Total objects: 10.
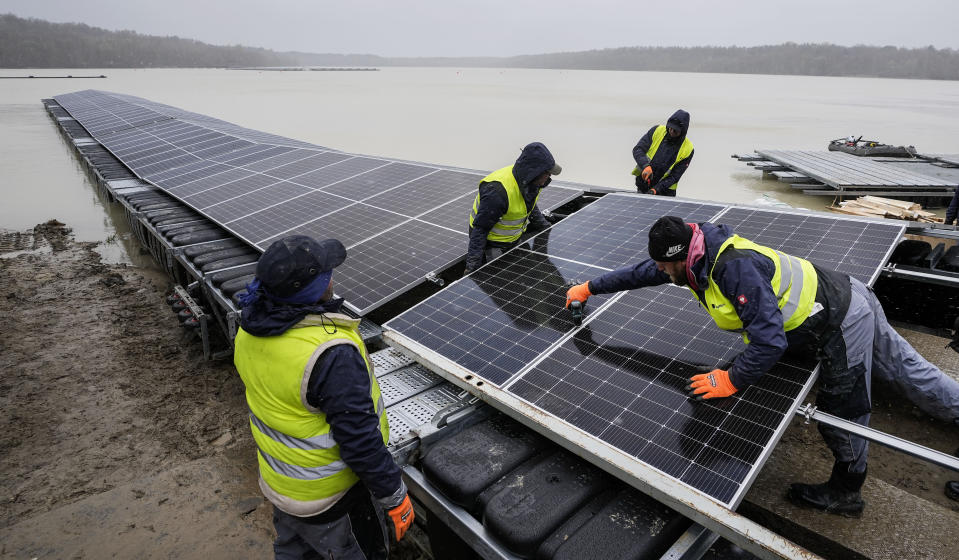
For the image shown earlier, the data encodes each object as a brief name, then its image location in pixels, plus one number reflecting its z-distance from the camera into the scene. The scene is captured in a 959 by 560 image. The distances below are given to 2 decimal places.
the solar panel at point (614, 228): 5.32
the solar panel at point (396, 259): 5.66
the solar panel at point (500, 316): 4.12
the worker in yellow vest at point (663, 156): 7.43
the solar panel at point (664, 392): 2.91
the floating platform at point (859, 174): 13.60
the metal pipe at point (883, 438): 2.66
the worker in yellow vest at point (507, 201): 5.38
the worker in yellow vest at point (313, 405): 2.46
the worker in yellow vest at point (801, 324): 3.09
